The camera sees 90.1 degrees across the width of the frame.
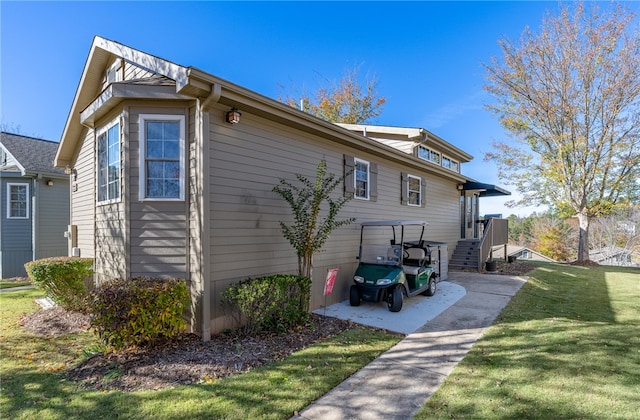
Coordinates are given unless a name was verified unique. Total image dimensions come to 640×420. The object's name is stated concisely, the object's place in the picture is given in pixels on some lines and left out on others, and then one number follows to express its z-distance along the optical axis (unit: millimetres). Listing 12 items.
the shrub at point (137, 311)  4012
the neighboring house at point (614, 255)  29225
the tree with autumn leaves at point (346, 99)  21891
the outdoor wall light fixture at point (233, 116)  5121
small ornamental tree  5785
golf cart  6500
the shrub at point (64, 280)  6332
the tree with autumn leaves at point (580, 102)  13852
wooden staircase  12391
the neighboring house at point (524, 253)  31141
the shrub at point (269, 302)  4822
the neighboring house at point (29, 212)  11875
